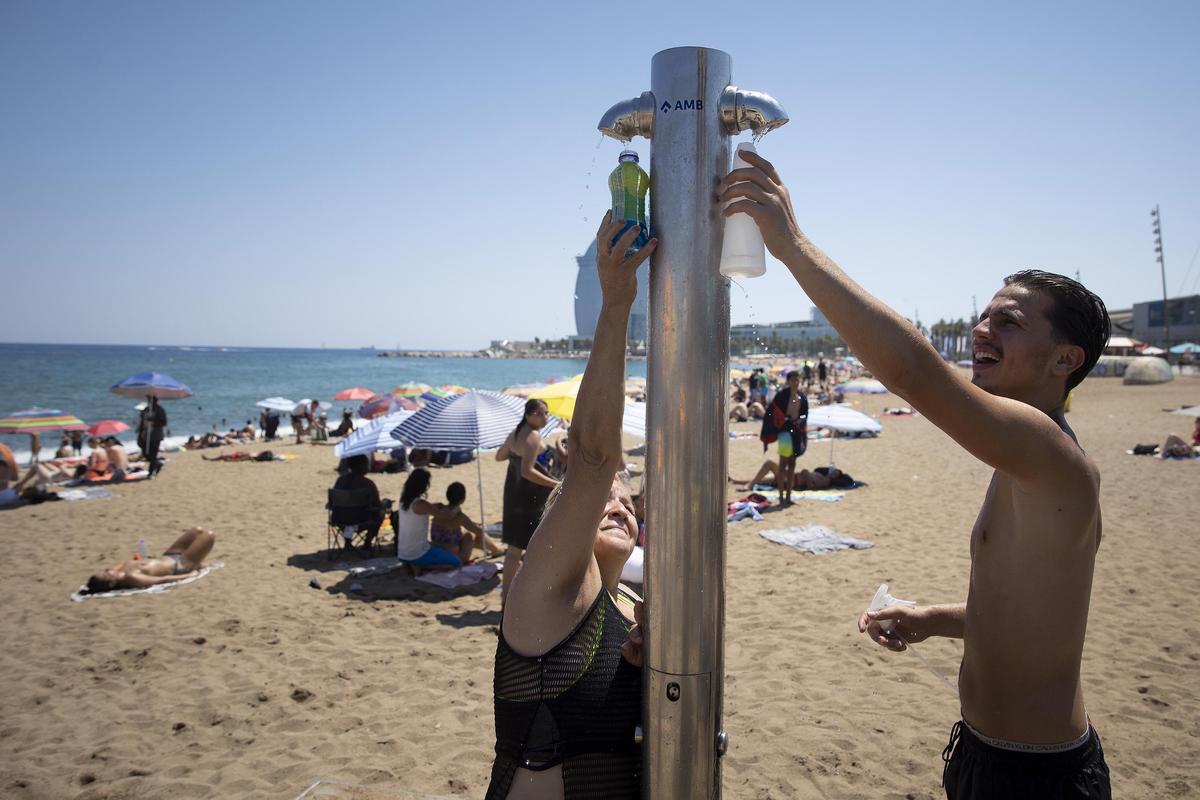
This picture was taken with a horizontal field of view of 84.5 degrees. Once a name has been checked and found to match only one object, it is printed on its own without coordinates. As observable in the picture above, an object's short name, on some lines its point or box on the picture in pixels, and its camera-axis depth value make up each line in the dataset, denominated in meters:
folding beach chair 8.07
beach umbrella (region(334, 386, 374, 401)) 22.30
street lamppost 44.47
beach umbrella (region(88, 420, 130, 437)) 16.69
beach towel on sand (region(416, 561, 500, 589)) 7.07
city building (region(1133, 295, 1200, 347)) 56.34
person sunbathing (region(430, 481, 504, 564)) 7.62
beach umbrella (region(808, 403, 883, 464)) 12.62
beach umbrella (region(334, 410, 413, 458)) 8.32
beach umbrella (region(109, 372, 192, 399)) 14.92
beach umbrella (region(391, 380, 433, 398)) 21.09
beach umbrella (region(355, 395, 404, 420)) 17.84
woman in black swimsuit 1.41
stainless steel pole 1.32
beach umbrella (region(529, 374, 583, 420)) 9.69
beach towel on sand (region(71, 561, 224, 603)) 6.55
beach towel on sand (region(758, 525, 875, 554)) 7.86
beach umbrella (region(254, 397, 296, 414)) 23.97
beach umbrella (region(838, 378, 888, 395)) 26.56
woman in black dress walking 6.06
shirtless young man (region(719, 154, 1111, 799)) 1.47
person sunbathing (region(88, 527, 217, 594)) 6.72
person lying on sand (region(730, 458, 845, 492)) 11.57
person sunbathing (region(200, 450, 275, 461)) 16.97
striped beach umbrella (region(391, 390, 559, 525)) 7.54
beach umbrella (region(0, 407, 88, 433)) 14.39
